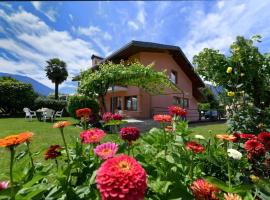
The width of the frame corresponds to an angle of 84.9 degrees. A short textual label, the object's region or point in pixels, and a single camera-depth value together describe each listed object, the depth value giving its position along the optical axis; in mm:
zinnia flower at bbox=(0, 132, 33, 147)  758
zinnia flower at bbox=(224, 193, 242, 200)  697
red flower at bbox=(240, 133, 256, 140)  1315
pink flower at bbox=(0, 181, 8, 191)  912
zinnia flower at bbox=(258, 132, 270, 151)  1210
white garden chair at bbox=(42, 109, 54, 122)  11129
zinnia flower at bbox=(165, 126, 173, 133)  1595
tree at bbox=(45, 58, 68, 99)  24663
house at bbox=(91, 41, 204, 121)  11845
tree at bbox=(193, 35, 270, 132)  2937
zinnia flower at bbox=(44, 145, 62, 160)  1131
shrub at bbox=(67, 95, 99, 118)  9163
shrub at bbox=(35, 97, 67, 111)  15508
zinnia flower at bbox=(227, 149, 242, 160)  996
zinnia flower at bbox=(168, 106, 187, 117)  1597
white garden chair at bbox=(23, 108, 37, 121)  11996
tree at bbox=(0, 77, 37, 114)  15215
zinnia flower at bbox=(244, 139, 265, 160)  1177
